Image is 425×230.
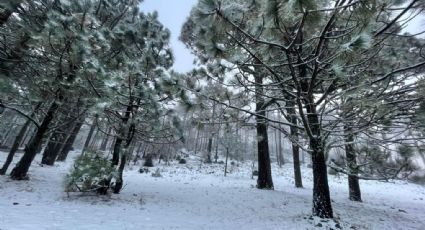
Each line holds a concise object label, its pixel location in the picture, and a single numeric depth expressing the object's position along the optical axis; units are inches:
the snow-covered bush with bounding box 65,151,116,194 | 182.2
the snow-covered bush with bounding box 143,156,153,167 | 691.4
